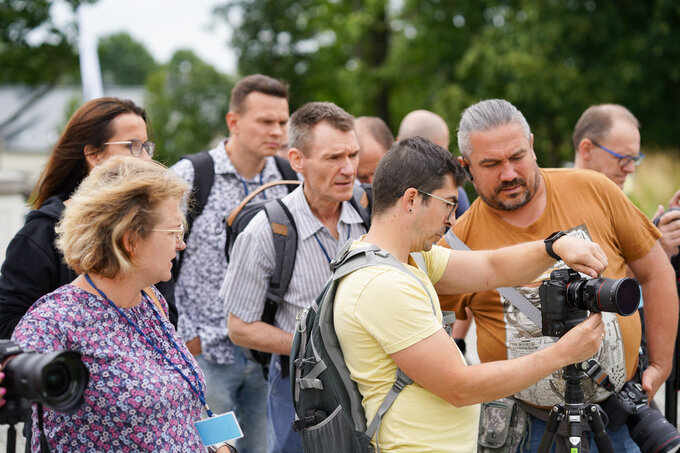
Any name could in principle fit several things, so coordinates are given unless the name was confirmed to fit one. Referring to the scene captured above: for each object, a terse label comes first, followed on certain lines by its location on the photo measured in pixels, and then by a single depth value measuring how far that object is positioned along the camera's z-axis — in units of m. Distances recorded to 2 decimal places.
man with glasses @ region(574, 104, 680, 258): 4.26
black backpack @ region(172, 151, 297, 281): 4.00
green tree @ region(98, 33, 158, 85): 81.31
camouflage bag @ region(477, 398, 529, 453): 2.92
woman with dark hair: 2.60
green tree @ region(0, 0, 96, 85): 15.10
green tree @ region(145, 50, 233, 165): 29.91
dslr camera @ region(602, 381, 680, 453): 2.67
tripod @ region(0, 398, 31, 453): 1.87
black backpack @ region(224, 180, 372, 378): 3.20
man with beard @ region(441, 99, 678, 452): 2.92
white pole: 9.56
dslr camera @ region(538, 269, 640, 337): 2.31
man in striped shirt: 3.20
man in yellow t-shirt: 2.19
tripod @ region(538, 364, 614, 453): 2.50
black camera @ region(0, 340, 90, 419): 1.81
